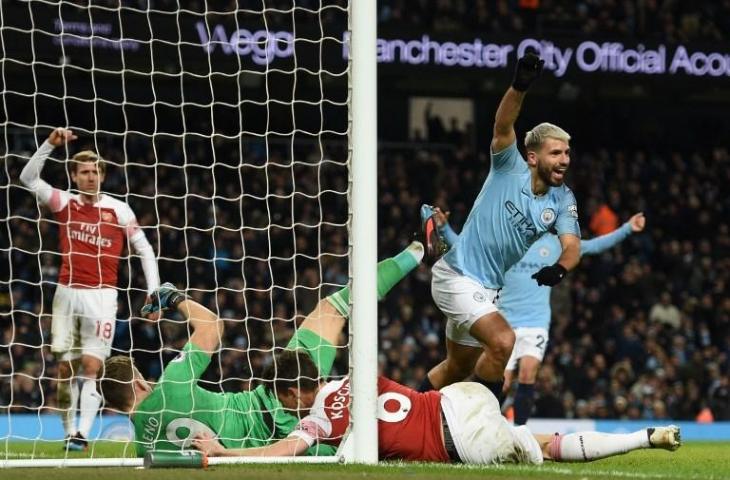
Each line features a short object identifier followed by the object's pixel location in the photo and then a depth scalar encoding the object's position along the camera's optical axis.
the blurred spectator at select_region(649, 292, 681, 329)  21.08
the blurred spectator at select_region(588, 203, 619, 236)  21.28
